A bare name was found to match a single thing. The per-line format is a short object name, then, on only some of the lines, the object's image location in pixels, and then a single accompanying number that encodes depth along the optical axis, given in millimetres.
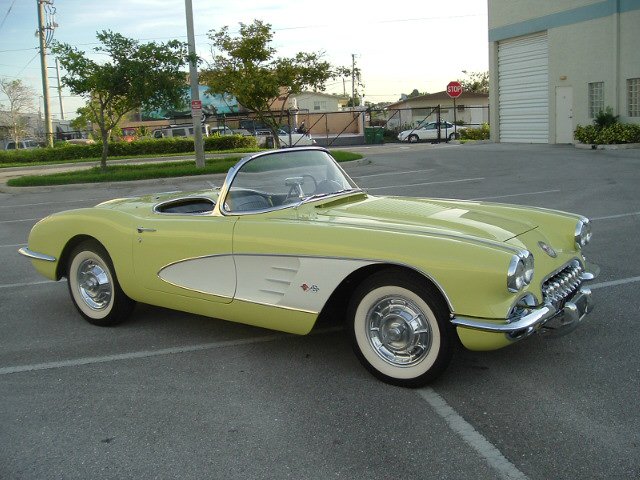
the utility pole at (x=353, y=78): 70325
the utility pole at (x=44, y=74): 33750
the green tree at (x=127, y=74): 18234
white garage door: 26281
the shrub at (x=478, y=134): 32125
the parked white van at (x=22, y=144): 40716
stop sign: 32188
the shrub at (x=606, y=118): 22406
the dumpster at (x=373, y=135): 37281
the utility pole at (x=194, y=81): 19078
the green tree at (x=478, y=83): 72188
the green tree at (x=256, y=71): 24750
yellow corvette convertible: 3562
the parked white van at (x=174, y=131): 41781
